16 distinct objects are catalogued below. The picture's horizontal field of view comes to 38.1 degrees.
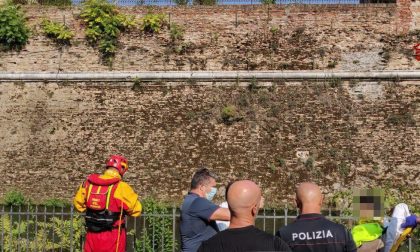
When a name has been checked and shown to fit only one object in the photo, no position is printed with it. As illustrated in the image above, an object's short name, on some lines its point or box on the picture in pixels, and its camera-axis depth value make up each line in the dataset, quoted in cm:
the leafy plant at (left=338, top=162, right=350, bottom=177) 1295
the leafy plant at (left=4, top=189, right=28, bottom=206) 1363
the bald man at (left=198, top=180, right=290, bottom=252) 359
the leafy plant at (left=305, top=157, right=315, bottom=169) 1306
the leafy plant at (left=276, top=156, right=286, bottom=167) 1315
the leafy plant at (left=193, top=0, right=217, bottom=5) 1502
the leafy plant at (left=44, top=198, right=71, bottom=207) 1345
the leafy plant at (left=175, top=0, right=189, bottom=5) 1444
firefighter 554
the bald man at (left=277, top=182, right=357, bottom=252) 415
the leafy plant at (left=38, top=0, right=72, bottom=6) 1486
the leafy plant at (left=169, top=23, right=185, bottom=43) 1381
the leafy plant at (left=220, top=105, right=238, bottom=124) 1339
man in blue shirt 504
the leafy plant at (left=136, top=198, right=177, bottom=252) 1000
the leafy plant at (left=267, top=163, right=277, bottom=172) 1316
